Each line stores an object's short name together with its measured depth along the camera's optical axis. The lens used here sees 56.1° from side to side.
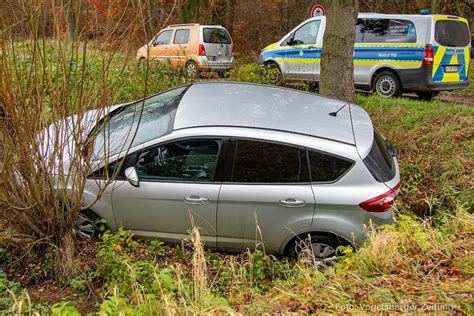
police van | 9.41
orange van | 11.66
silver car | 4.16
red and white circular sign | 12.21
